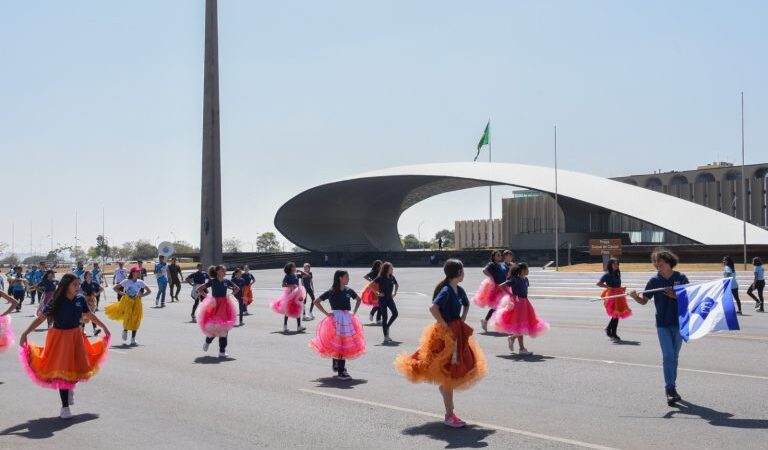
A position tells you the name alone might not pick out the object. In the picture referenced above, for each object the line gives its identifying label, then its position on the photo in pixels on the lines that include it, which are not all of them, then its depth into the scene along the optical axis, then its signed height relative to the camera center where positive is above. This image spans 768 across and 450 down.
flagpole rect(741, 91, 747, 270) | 42.93 +6.64
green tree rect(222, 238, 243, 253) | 175.12 +0.54
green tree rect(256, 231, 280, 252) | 183.48 +1.24
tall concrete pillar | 41.59 +6.72
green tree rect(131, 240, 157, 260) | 170.88 -0.47
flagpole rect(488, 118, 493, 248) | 72.50 +4.58
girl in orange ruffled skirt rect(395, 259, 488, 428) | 7.73 -1.05
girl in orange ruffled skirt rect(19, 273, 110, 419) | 8.72 -1.16
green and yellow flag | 73.38 +10.07
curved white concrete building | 60.06 +4.05
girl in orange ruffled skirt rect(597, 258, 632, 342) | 15.12 -1.03
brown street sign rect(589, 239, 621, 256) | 43.00 -0.07
